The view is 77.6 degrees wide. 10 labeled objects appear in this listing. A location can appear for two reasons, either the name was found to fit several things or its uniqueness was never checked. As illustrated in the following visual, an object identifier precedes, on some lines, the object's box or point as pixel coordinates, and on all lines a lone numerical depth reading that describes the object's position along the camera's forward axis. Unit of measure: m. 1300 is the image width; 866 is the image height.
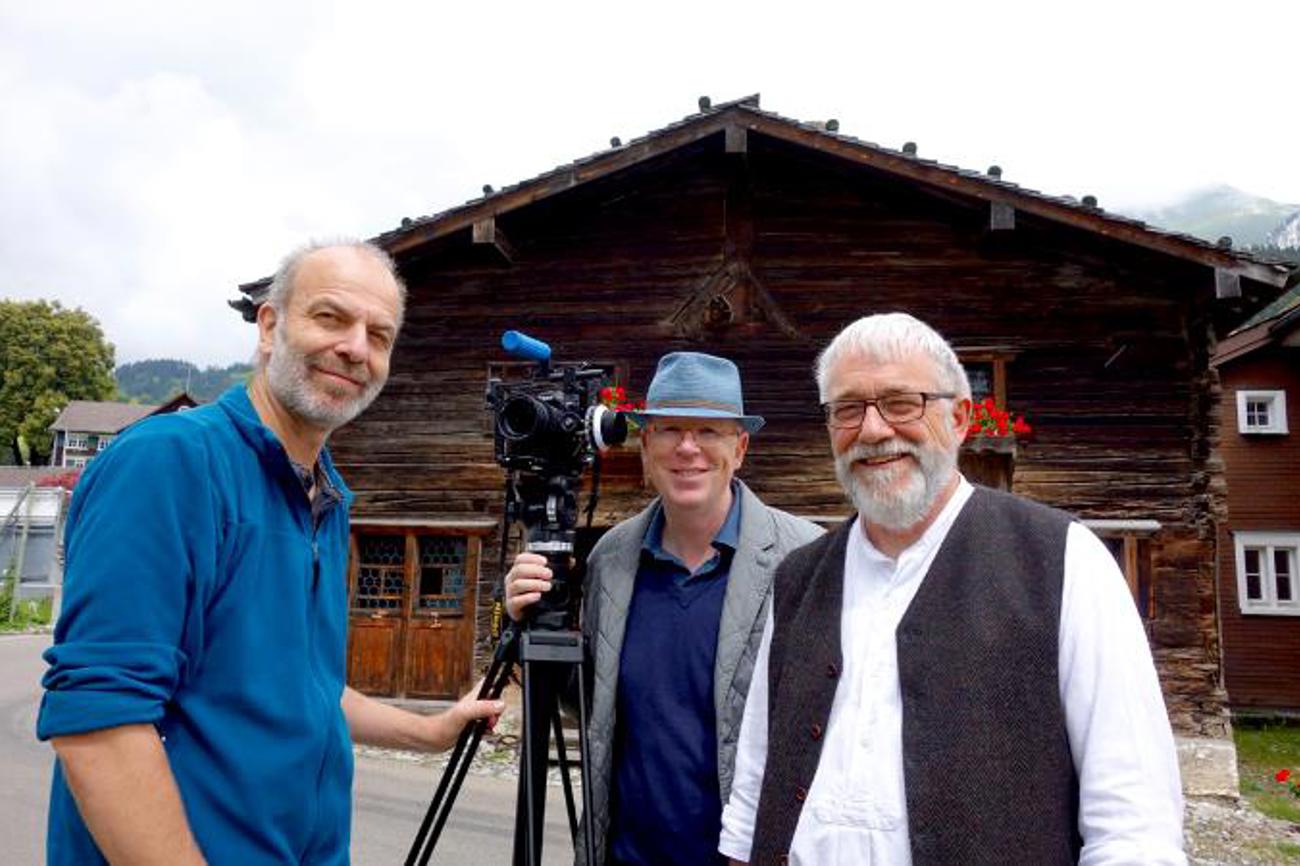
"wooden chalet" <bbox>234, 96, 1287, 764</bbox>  7.88
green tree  42.41
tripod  1.89
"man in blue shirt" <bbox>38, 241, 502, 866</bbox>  1.24
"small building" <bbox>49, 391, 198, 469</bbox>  48.91
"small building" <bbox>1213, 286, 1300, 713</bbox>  14.23
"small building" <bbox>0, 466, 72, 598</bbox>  18.91
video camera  2.06
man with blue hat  2.03
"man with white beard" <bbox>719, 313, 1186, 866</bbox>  1.40
